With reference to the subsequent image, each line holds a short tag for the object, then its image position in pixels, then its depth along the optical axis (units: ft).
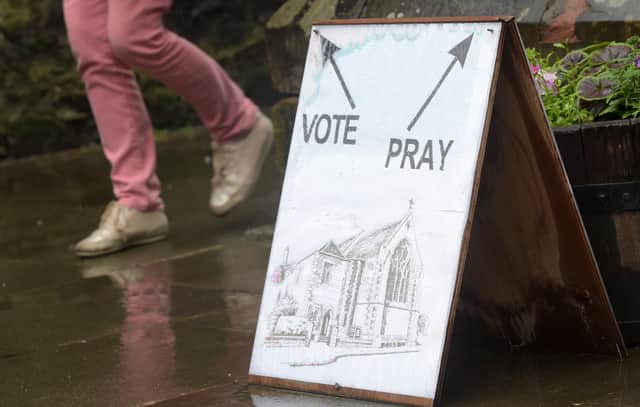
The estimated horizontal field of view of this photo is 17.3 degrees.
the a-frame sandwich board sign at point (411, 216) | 15.14
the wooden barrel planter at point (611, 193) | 16.10
